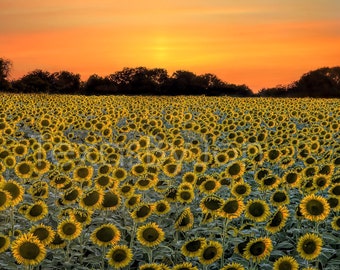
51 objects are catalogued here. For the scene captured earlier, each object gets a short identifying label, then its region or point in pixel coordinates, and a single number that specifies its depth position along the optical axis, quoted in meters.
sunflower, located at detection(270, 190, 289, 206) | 7.23
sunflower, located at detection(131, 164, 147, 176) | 8.94
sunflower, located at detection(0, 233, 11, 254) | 5.88
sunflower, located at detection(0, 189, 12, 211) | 6.70
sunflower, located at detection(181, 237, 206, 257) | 5.63
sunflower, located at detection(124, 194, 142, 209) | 7.32
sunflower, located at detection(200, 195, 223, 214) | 6.65
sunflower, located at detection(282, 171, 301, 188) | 8.59
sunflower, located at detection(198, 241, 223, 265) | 5.45
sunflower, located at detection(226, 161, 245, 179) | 8.48
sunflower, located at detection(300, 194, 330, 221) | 6.45
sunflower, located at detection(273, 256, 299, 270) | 5.20
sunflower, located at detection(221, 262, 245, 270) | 4.91
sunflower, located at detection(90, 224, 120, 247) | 5.98
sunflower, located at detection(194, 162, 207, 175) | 9.14
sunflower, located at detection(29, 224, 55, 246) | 5.92
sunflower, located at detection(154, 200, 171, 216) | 6.98
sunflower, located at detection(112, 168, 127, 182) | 8.59
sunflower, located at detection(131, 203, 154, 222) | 6.67
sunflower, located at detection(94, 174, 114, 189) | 8.10
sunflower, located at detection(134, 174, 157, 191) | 8.16
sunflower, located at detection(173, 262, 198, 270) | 4.94
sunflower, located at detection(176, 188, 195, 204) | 7.45
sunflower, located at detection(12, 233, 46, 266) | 5.43
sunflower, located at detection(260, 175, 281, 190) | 8.40
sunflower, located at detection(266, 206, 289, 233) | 6.32
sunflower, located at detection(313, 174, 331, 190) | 7.86
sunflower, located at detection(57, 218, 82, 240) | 6.08
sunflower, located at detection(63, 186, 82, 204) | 7.45
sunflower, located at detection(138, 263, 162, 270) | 4.95
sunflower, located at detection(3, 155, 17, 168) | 9.79
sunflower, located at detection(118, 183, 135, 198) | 7.60
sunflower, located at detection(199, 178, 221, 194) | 7.85
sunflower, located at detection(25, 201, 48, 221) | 6.84
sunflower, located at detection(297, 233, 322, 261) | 5.68
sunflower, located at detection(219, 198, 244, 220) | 6.42
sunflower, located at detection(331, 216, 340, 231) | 6.72
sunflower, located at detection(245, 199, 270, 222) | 6.34
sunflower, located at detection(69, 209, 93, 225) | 6.47
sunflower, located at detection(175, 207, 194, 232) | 6.70
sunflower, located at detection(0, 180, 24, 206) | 7.00
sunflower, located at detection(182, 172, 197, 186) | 8.40
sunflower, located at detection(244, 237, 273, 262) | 5.54
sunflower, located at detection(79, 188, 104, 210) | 7.03
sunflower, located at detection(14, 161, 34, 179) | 8.94
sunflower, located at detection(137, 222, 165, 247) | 6.01
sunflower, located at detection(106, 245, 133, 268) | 5.69
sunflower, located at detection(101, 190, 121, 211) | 7.18
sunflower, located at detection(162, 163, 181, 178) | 9.36
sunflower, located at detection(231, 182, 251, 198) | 7.50
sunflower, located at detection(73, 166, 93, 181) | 8.70
